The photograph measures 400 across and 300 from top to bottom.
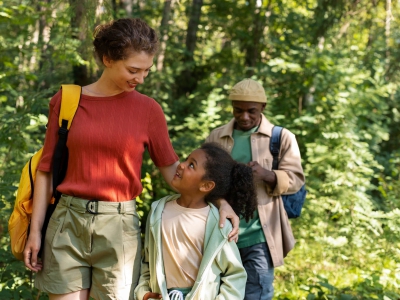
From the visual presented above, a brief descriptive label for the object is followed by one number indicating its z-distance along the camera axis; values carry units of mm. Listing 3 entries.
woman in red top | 2686
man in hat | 3850
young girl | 2760
